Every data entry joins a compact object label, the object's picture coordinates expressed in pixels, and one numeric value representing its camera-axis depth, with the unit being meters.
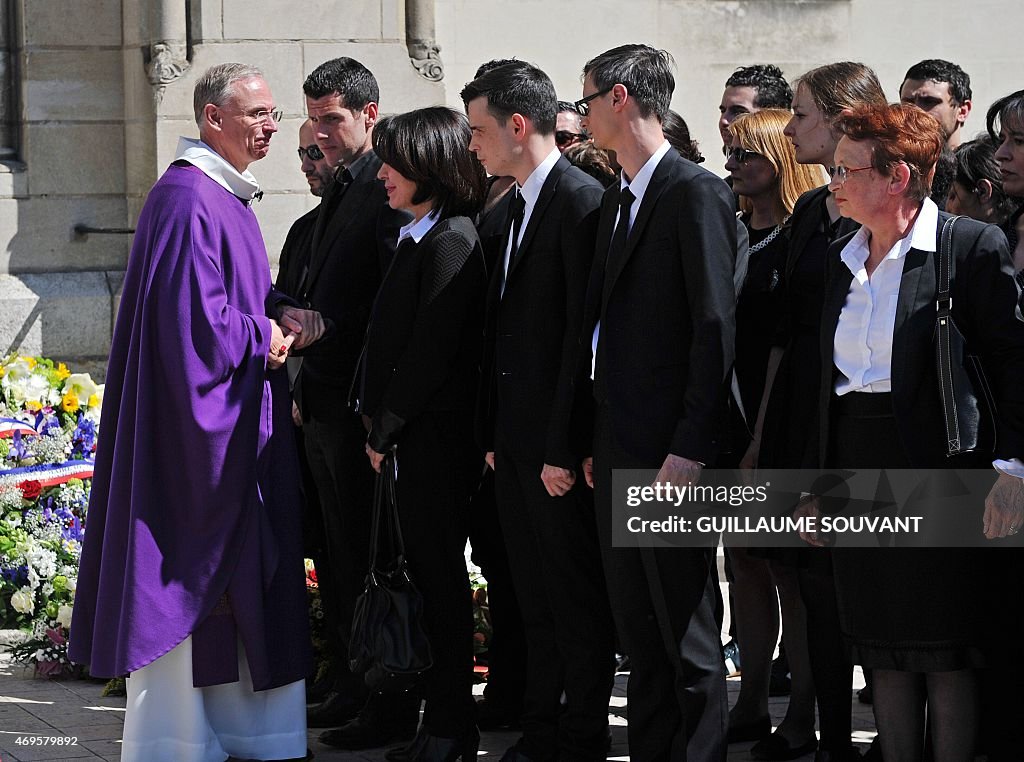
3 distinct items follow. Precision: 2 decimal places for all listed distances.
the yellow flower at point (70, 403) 7.87
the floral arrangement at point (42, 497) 6.77
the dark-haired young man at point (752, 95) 6.92
